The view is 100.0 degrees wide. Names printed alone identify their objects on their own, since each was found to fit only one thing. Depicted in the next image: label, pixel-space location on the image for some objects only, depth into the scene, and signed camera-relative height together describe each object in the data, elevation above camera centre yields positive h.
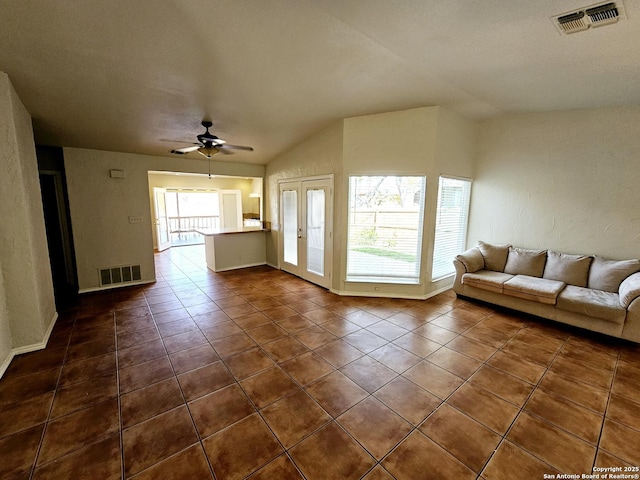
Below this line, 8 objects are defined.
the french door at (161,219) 8.07 -0.51
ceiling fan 3.43 +0.77
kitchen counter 5.88 -1.02
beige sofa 2.98 -1.04
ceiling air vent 1.84 +1.35
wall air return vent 4.76 -1.31
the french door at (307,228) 4.61 -0.47
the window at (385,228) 4.14 -0.37
